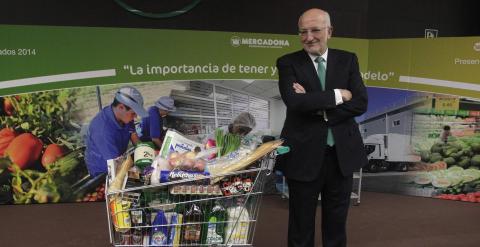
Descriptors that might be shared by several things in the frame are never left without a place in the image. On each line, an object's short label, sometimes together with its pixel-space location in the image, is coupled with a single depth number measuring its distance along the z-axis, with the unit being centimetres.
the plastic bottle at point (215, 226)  200
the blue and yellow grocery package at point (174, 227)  196
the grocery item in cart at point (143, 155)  198
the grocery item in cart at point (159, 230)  194
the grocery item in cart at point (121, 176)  192
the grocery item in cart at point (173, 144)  205
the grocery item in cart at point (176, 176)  191
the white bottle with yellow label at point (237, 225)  203
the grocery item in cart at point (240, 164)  196
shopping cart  191
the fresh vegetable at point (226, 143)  211
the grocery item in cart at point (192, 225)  197
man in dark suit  217
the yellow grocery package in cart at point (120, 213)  189
